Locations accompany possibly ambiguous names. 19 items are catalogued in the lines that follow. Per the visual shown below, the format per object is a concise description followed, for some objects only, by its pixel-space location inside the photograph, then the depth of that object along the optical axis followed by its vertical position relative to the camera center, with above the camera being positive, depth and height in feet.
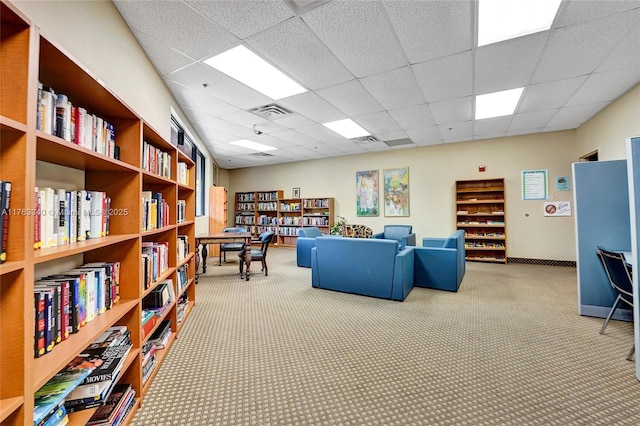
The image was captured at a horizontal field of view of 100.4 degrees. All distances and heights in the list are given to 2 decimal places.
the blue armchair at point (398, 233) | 19.90 -1.19
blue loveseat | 11.09 -2.17
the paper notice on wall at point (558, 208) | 17.80 +0.49
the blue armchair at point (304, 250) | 17.83 -2.11
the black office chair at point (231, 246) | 18.59 -1.93
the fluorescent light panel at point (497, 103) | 12.09 +5.59
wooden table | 13.94 -0.99
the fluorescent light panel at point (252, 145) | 19.83 +5.83
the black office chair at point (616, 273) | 7.55 -1.76
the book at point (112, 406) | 4.23 -3.12
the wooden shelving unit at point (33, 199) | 2.65 +0.32
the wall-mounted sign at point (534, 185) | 18.33 +2.17
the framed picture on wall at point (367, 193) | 23.90 +2.31
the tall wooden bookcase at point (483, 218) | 19.30 -0.10
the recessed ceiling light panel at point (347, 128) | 15.86 +5.76
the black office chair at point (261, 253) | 15.14 -1.97
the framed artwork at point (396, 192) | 22.58 +2.23
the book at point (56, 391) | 3.09 -2.17
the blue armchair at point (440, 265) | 12.25 -2.29
